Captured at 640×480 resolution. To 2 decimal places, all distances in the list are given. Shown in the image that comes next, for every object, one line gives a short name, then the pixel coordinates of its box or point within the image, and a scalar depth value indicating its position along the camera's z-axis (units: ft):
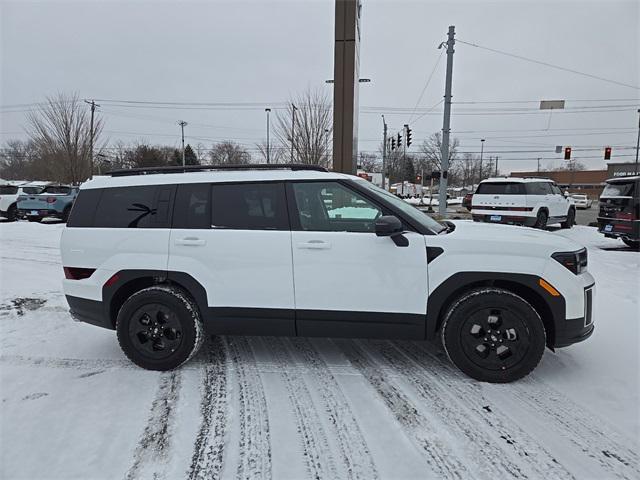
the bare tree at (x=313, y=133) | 77.66
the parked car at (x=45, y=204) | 50.88
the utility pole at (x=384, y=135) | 109.09
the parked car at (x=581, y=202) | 117.91
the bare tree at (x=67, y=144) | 87.04
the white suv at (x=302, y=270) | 10.78
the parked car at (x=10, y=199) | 54.65
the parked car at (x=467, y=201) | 83.17
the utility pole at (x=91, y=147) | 90.84
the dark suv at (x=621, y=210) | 31.42
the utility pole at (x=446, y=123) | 54.92
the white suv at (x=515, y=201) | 44.29
